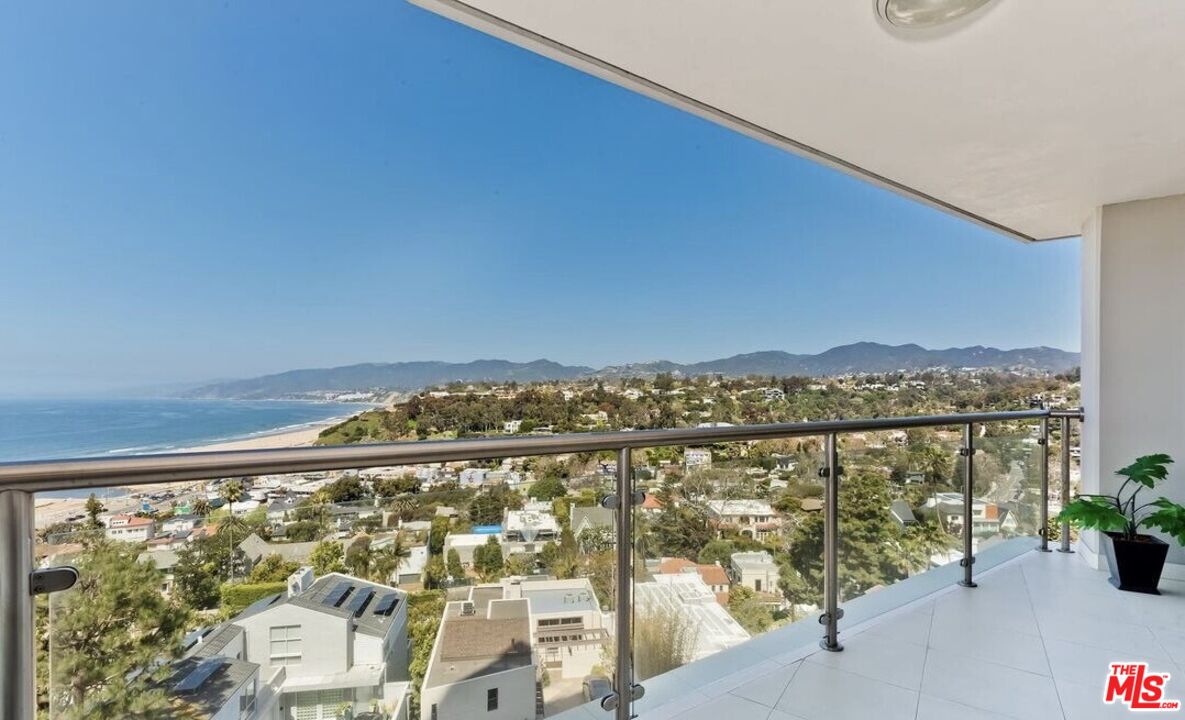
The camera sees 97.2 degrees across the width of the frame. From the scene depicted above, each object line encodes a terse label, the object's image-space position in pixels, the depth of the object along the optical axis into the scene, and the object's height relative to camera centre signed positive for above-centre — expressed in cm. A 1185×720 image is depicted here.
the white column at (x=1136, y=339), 348 +7
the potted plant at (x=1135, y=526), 316 -110
